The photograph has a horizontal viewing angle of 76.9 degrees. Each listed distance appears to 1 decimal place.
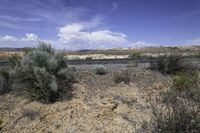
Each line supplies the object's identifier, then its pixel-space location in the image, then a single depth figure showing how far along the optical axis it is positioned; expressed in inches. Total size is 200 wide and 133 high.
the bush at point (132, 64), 319.0
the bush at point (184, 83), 204.2
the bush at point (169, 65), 264.2
